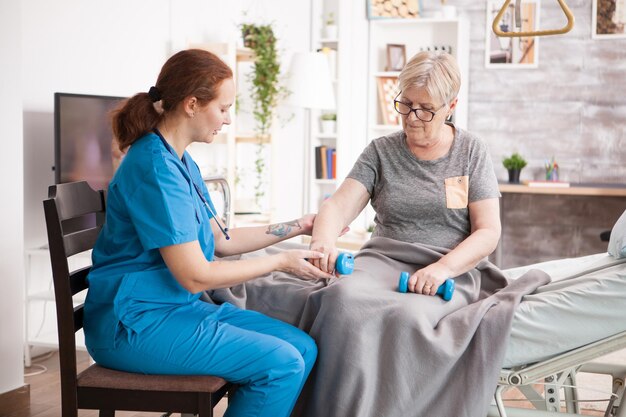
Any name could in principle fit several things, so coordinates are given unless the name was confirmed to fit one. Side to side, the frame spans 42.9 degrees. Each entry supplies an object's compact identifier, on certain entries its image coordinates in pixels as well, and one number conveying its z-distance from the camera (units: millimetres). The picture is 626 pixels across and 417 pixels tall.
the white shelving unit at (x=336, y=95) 5543
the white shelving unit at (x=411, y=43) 5648
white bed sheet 1911
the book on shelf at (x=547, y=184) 5145
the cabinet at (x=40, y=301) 3461
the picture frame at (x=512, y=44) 5664
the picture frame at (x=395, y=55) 5855
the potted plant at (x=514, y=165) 5430
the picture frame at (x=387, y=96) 5801
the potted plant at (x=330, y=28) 5675
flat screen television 3490
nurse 1767
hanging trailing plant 4988
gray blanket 1860
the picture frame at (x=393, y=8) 5746
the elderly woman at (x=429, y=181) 2203
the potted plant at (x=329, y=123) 5668
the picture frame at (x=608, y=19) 5488
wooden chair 1753
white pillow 2072
